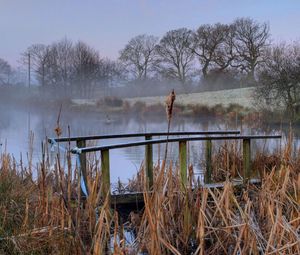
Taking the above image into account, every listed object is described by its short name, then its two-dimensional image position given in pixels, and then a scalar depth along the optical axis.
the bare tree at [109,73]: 44.03
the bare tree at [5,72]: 51.38
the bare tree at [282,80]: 18.94
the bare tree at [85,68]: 44.46
